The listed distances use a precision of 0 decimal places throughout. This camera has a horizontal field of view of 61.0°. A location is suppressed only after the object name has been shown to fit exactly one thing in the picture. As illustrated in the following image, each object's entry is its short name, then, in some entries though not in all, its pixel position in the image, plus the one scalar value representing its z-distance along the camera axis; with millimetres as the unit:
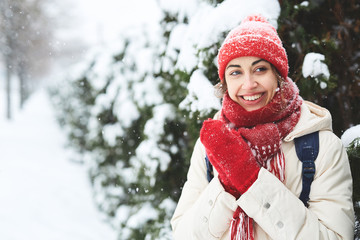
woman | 1330
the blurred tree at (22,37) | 9991
